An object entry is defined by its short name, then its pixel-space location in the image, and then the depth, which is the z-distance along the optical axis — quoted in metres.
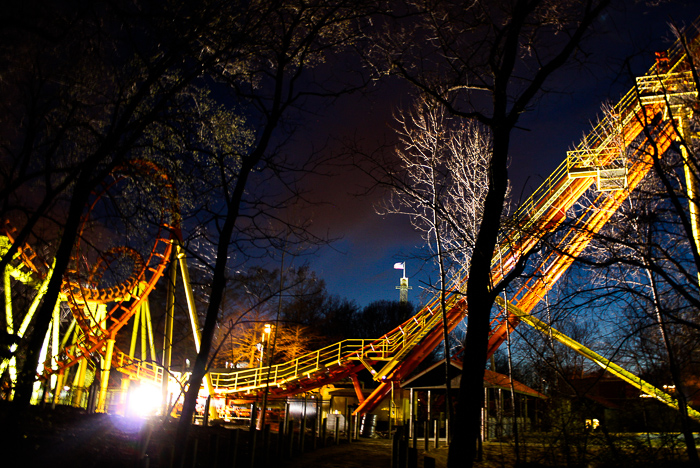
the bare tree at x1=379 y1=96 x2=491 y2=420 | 12.57
